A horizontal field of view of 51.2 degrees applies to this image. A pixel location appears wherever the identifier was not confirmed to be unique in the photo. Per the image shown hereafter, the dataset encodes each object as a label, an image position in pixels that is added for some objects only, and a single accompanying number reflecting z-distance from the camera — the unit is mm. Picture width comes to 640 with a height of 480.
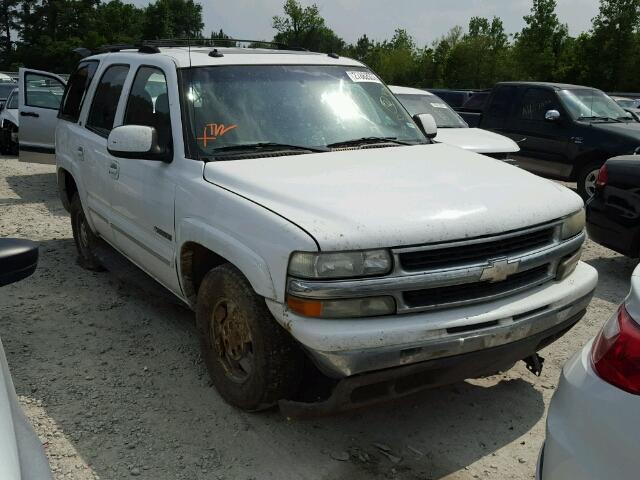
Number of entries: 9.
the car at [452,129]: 7906
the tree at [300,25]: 65938
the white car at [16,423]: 1586
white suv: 2797
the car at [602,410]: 1735
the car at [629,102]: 18155
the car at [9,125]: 13844
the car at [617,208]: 5602
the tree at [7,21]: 85019
